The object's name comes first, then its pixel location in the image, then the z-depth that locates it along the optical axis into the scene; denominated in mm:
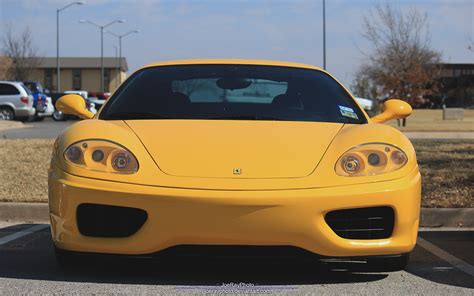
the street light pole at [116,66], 75825
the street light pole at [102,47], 49562
